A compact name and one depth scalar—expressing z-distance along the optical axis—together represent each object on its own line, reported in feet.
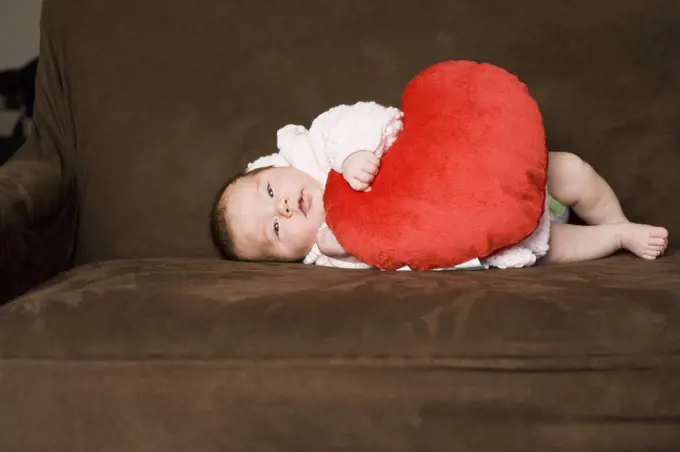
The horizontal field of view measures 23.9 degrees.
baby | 5.67
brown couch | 4.94
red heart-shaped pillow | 5.37
